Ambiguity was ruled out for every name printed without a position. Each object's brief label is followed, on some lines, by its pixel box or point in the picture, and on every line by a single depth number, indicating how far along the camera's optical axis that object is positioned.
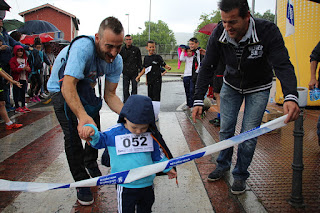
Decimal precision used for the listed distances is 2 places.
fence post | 2.92
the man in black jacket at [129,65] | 8.37
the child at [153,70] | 7.66
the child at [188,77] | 8.66
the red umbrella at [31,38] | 13.05
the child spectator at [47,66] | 11.72
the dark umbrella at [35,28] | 15.15
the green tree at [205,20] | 43.79
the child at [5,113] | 5.98
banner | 5.54
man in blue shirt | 2.59
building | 46.34
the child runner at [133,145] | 2.21
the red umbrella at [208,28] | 8.98
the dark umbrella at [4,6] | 7.33
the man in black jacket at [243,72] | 2.77
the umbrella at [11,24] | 11.48
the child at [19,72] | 7.59
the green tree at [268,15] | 84.28
